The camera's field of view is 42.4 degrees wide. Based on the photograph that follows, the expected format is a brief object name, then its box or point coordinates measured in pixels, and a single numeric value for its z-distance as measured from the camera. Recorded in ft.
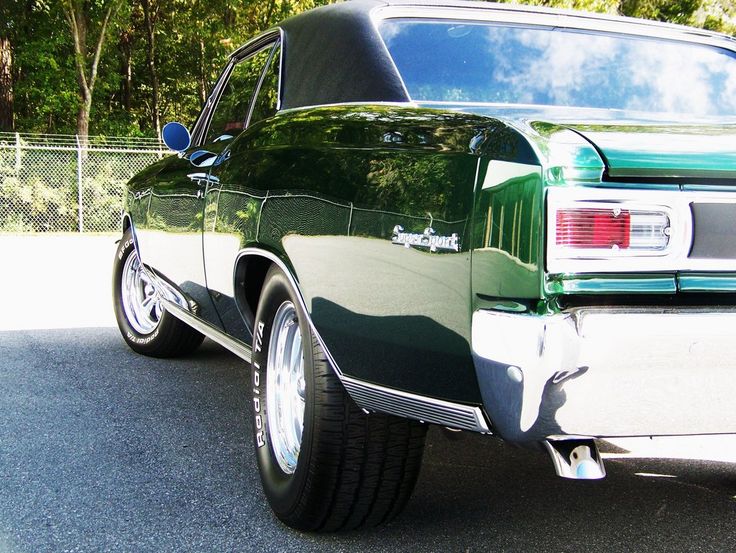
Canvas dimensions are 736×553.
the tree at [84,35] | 67.77
